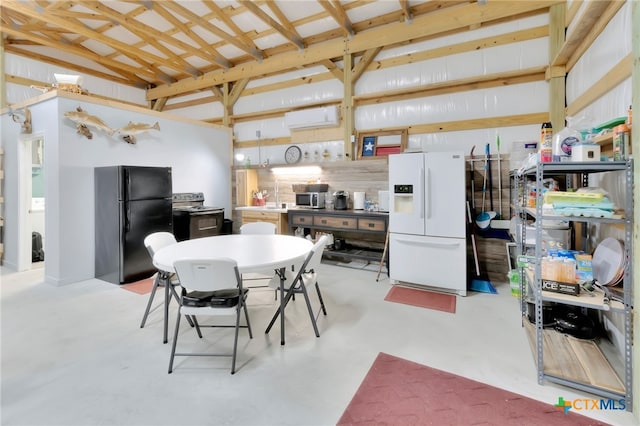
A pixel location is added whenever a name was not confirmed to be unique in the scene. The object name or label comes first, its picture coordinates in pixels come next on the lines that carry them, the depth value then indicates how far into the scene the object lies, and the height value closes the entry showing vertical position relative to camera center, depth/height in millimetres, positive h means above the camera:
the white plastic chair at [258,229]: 3626 -223
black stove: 5090 -112
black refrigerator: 4039 -80
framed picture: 4711 +1041
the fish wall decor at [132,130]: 4563 +1227
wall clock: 5625 +1028
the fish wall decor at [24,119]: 4250 +1321
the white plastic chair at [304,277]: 2523 -608
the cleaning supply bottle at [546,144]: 2070 +438
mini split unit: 5168 +1604
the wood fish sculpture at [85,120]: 3916 +1214
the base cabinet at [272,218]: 5227 -140
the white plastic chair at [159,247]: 2492 -331
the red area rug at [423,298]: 3275 -1027
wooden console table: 4316 -254
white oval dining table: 2201 -343
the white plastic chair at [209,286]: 1989 -510
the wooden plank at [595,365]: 1859 -1061
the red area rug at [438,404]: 1687 -1158
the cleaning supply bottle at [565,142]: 2086 +448
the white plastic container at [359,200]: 4875 +146
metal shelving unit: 1750 -572
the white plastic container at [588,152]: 1887 +340
